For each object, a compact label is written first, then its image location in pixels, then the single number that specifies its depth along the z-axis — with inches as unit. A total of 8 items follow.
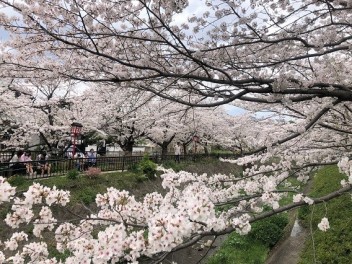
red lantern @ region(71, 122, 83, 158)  578.2
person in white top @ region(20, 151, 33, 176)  511.5
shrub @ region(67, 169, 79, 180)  509.4
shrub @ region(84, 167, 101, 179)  543.1
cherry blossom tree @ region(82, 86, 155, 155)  738.2
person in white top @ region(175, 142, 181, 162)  885.1
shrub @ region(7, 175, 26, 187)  438.5
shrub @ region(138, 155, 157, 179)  646.3
